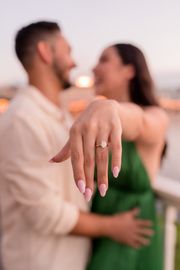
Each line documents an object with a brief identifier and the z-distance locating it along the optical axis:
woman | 0.55
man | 0.52
